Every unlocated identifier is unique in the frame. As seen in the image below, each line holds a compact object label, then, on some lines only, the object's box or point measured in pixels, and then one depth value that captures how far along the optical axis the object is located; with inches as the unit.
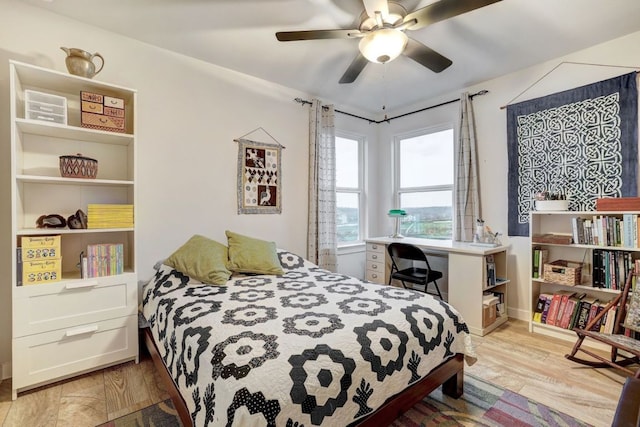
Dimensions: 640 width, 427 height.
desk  104.8
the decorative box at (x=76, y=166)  76.1
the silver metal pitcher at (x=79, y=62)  76.0
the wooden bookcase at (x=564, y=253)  92.4
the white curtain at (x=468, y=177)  126.8
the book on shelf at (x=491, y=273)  110.7
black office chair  115.3
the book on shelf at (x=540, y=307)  104.5
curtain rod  128.0
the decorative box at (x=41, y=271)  70.1
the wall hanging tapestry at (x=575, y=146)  93.4
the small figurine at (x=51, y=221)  77.3
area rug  60.6
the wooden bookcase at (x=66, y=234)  69.4
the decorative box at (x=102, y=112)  78.9
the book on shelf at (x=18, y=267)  68.9
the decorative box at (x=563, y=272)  97.3
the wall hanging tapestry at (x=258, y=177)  117.6
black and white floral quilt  41.1
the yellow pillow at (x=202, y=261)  85.0
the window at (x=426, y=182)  144.4
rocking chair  75.1
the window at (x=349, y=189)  157.1
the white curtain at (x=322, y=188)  135.0
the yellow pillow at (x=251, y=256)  95.7
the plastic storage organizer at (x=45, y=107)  71.8
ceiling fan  63.8
